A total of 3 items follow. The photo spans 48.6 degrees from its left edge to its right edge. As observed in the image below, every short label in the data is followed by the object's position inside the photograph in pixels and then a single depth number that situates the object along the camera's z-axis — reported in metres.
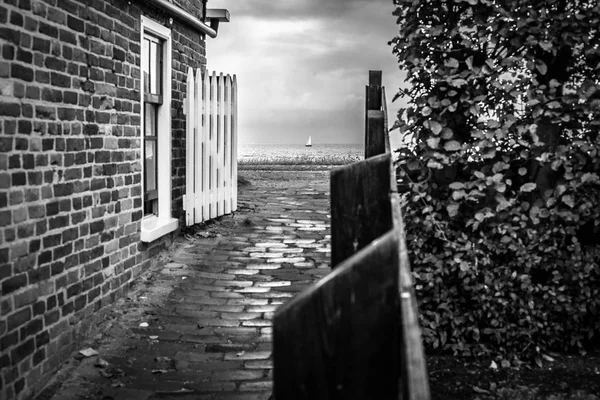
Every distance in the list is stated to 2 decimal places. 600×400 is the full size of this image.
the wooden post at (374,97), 5.16
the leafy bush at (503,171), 4.64
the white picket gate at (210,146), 8.41
